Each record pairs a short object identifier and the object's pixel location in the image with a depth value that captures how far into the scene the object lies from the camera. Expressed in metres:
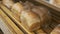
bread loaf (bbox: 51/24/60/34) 0.86
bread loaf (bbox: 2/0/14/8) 1.42
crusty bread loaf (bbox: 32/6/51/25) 1.03
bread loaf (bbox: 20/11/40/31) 0.98
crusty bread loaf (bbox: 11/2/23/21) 1.18
